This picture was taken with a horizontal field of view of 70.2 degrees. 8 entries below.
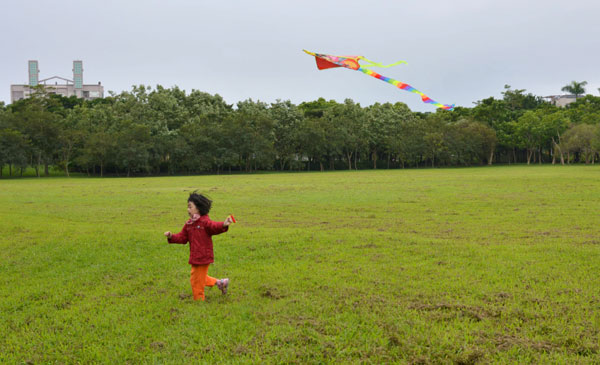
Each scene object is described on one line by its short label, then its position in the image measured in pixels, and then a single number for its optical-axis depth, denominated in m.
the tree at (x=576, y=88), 112.19
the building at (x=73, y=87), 148.00
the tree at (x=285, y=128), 79.50
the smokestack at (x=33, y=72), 154.75
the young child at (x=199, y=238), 6.30
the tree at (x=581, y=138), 73.65
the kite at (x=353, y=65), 7.84
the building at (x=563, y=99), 136.27
